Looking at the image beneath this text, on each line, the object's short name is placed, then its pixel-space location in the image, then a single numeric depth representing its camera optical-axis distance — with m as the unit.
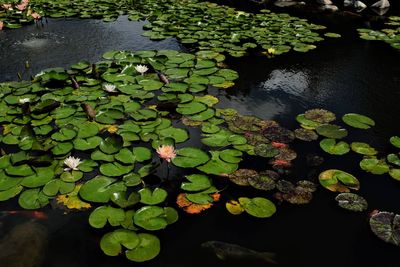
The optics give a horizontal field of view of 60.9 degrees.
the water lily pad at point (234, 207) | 2.89
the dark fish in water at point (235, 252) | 2.53
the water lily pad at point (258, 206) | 2.84
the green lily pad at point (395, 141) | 3.63
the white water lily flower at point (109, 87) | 4.44
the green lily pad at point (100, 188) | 2.91
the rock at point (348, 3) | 9.30
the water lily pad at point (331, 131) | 3.77
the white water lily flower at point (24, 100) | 4.16
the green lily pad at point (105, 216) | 2.69
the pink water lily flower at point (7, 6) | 8.18
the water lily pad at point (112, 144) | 3.44
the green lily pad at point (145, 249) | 2.45
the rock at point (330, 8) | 9.32
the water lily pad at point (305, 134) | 3.76
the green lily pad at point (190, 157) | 3.29
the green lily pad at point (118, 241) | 2.50
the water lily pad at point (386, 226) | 2.63
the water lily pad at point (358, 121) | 4.00
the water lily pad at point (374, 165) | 3.30
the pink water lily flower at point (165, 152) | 2.99
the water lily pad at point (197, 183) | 3.04
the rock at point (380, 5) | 9.07
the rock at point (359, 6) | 9.17
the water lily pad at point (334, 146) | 3.54
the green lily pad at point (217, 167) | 3.24
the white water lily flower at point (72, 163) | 3.18
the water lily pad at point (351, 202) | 2.91
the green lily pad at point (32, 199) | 2.87
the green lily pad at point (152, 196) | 2.89
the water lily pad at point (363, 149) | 3.55
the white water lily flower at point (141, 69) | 5.02
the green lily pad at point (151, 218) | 2.68
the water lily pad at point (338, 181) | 3.09
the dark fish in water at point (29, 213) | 2.79
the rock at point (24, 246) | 2.45
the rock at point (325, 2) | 9.55
